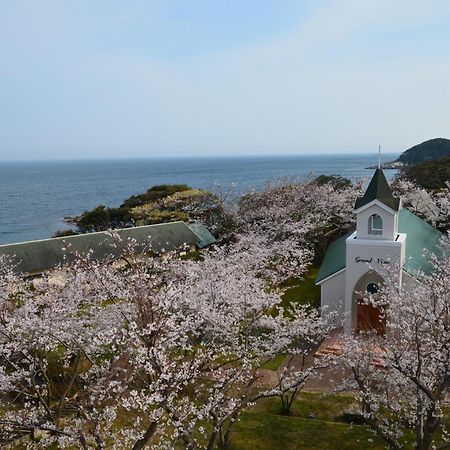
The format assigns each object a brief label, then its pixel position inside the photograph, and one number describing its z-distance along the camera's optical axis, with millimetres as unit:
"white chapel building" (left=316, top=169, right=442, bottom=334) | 17609
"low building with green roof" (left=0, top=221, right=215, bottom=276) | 26609
